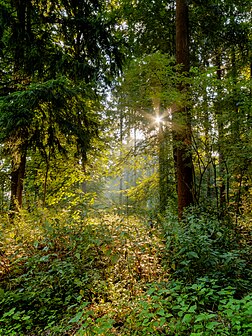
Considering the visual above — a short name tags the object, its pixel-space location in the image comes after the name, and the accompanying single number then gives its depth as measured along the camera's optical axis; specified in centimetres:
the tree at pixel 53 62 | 532
